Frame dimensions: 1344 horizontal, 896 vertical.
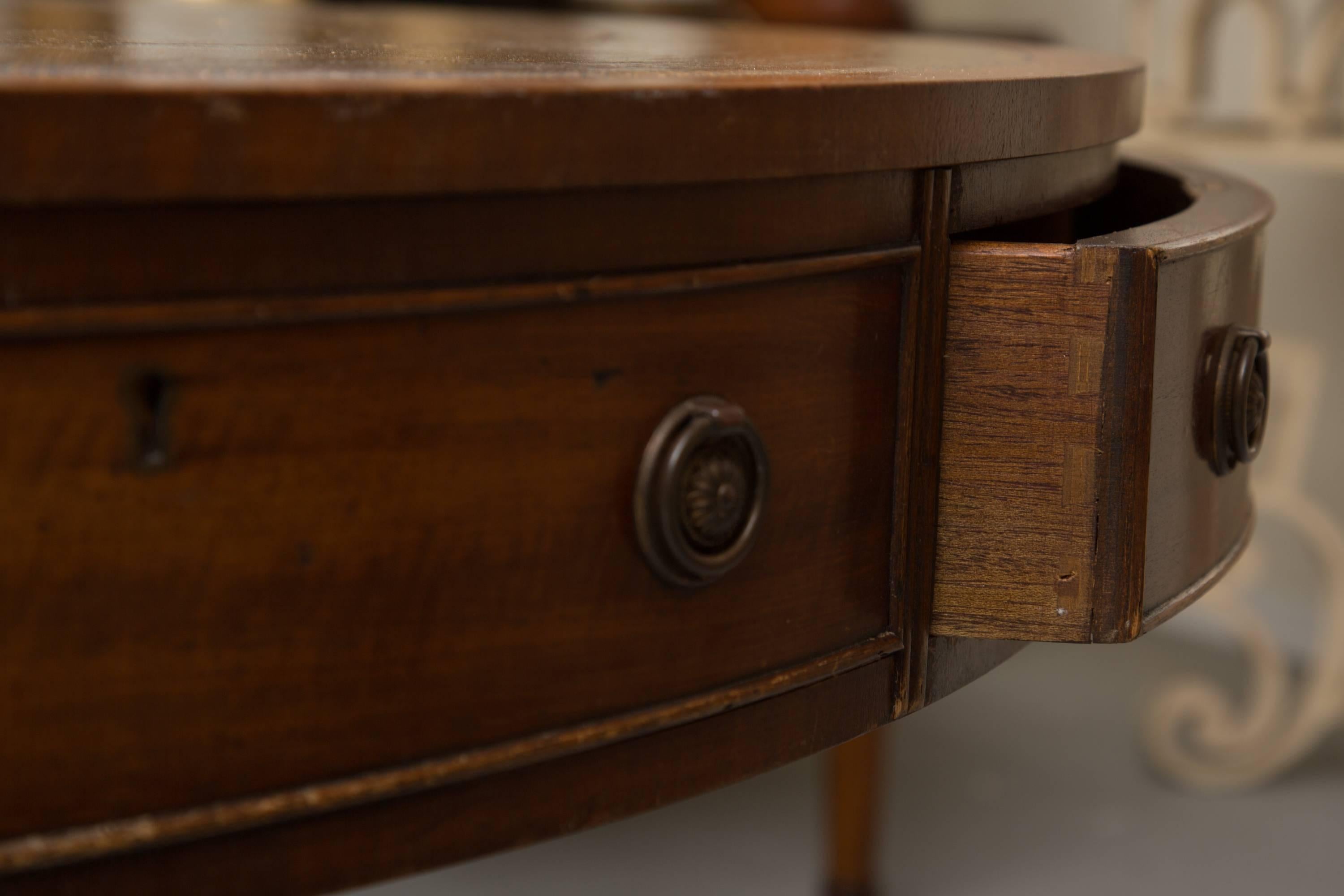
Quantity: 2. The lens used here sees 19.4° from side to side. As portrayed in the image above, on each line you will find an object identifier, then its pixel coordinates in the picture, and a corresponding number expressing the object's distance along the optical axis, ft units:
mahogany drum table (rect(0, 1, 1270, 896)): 3.06
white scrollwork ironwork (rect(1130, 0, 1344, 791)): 7.19
